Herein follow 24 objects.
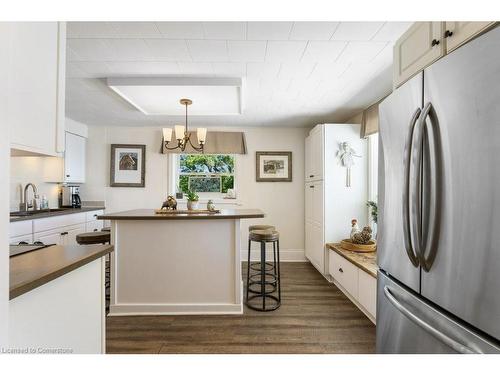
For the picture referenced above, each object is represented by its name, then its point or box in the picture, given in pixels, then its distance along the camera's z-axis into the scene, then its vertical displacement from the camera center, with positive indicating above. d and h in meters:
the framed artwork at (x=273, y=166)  4.57 +0.41
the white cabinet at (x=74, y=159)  3.94 +0.47
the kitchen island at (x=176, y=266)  2.49 -0.76
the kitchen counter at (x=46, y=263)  0.80 -0.30
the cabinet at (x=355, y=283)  2.28 -0.96
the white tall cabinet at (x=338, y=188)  3.53 +0.02
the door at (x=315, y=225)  3.61 -0.55
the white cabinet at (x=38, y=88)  0.80 +0.34
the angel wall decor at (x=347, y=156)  3.51 +0.46
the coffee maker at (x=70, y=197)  4.16 -0.15
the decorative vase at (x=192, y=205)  3.00 -0.19
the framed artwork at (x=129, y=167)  4.51 +0.38
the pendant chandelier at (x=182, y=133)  2.89 +0.64
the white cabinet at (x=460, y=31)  0.92 +0.61
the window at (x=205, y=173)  4.67 +0.28
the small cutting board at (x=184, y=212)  2.66 -0.25
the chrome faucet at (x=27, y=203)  3.41 -0.20
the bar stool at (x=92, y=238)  2.66 -0.52
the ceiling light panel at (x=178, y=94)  2.54 +1.05
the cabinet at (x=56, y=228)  2.74 -0.51
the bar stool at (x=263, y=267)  2.58 -0.81
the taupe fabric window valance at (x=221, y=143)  4.45 +0.79
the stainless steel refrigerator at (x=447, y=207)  0.75 -0.06
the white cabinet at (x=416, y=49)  1.13 +0.69
